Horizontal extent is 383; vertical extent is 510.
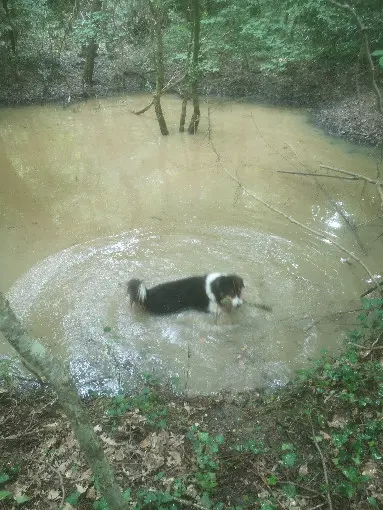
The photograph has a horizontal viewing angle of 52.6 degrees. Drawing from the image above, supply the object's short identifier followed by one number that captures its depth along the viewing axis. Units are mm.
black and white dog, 5094
